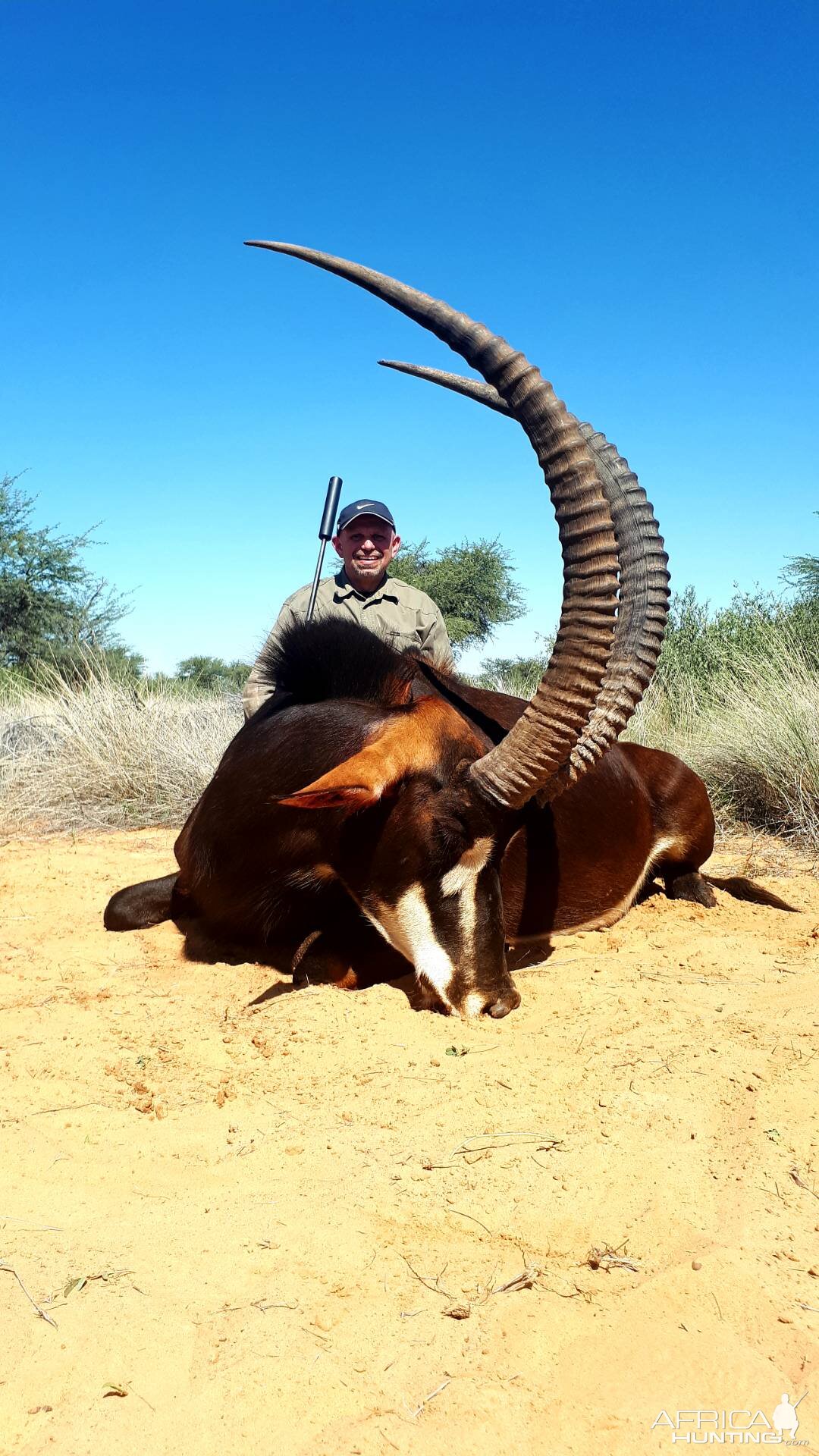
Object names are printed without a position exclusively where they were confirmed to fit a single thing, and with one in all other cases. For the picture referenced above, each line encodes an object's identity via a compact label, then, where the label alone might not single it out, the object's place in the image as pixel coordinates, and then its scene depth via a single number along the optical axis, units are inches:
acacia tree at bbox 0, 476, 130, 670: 778.2
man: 251.3
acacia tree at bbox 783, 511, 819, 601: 609.9
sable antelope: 126.2
